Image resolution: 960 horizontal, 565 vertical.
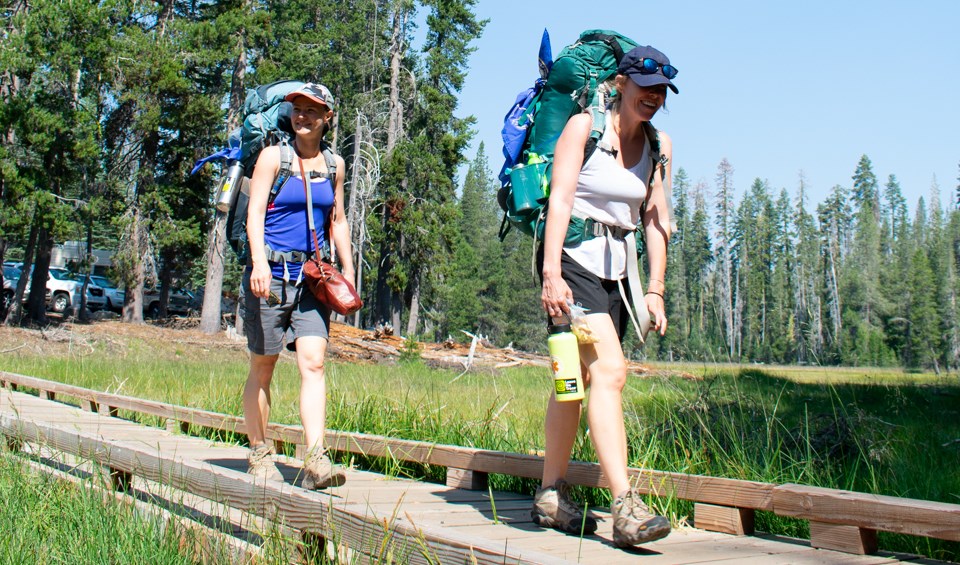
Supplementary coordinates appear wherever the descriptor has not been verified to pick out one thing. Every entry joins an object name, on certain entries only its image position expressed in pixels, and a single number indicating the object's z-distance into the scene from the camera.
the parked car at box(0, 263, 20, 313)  35.62
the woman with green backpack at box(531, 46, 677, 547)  3.78
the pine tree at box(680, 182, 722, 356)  109.38
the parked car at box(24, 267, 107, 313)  37.44
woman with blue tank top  4.95
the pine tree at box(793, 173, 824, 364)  114.69
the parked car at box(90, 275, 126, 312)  41.69
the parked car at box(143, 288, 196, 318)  42.94
